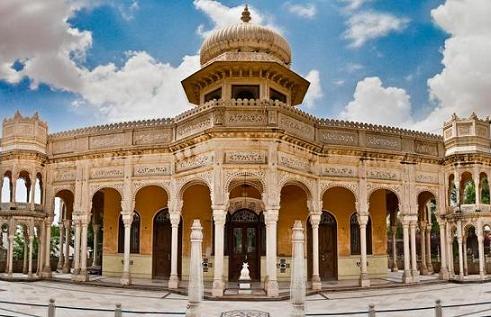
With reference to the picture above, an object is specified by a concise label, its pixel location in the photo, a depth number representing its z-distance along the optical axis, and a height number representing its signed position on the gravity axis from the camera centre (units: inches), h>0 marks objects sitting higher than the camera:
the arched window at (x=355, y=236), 724.0 -15.1
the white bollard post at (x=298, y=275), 368.8 -37.0
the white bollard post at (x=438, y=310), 344.5 -58.0
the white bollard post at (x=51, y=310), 349.7 -58.2
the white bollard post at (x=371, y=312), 330.3 -56.9
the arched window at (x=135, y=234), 729.0 -11.6
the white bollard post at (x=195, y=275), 368.5 -36.8
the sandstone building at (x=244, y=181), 644.1 +59.3
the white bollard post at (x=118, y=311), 334.3 -56.8
